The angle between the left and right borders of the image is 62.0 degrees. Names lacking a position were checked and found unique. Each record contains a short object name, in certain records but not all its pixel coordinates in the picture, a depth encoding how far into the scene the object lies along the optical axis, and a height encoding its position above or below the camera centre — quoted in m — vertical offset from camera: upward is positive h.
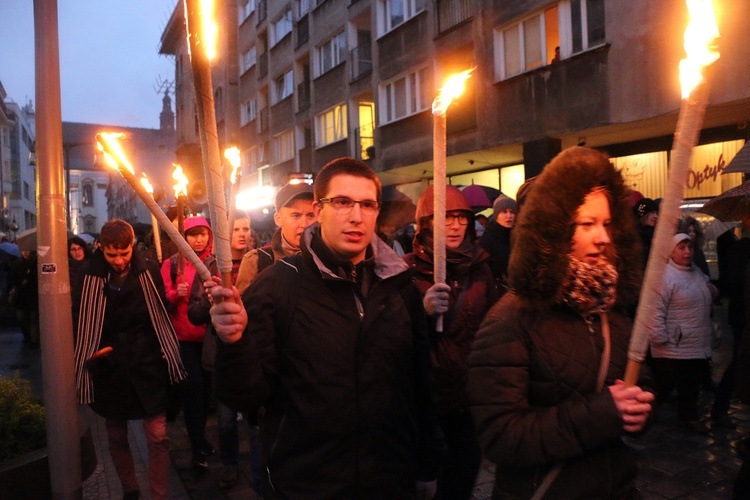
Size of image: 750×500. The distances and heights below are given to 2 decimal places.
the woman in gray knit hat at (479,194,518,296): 5.93 +0.08
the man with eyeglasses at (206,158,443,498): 2.34 -0.44
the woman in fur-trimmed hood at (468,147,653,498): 1.90 -0.38
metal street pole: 3.88 -0.16
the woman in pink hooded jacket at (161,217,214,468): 5.13 -0.70
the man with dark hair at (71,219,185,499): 4.23 -0.63
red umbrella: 10.14 +0.78
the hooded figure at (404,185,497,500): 3.44 -0.46
